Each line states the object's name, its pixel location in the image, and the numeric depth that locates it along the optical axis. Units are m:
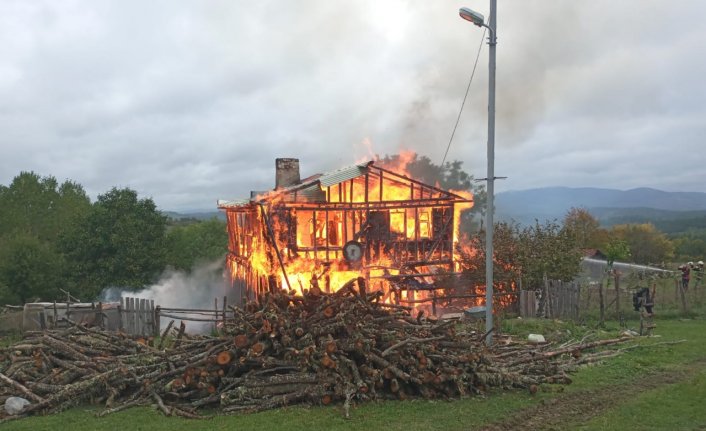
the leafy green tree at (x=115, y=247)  36.62
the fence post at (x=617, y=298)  19.50
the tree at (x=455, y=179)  52.59
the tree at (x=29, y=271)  35.88
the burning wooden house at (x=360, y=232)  25.14
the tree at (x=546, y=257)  23.41
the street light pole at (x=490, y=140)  12.30
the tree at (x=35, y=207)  51.88
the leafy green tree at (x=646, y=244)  65.59
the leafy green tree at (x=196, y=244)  41.16
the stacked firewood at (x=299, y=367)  10.49
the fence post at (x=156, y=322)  19.91
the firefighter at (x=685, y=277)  23.91
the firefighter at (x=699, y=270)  28.22
